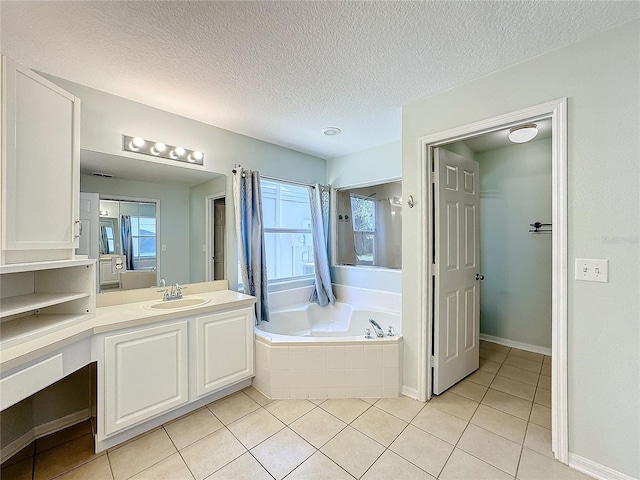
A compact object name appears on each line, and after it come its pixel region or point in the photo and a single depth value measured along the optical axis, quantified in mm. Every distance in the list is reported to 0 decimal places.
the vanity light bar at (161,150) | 2154
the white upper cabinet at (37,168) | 1270
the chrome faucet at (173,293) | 2283
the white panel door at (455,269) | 2209
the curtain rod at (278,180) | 2717
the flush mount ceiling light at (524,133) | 2211
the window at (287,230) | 3428
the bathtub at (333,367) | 2211
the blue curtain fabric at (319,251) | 3480
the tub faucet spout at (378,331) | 2345
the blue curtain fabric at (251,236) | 2699
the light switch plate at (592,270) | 1438
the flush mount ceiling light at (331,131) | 2694
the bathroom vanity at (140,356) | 1296
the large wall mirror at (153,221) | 2084
